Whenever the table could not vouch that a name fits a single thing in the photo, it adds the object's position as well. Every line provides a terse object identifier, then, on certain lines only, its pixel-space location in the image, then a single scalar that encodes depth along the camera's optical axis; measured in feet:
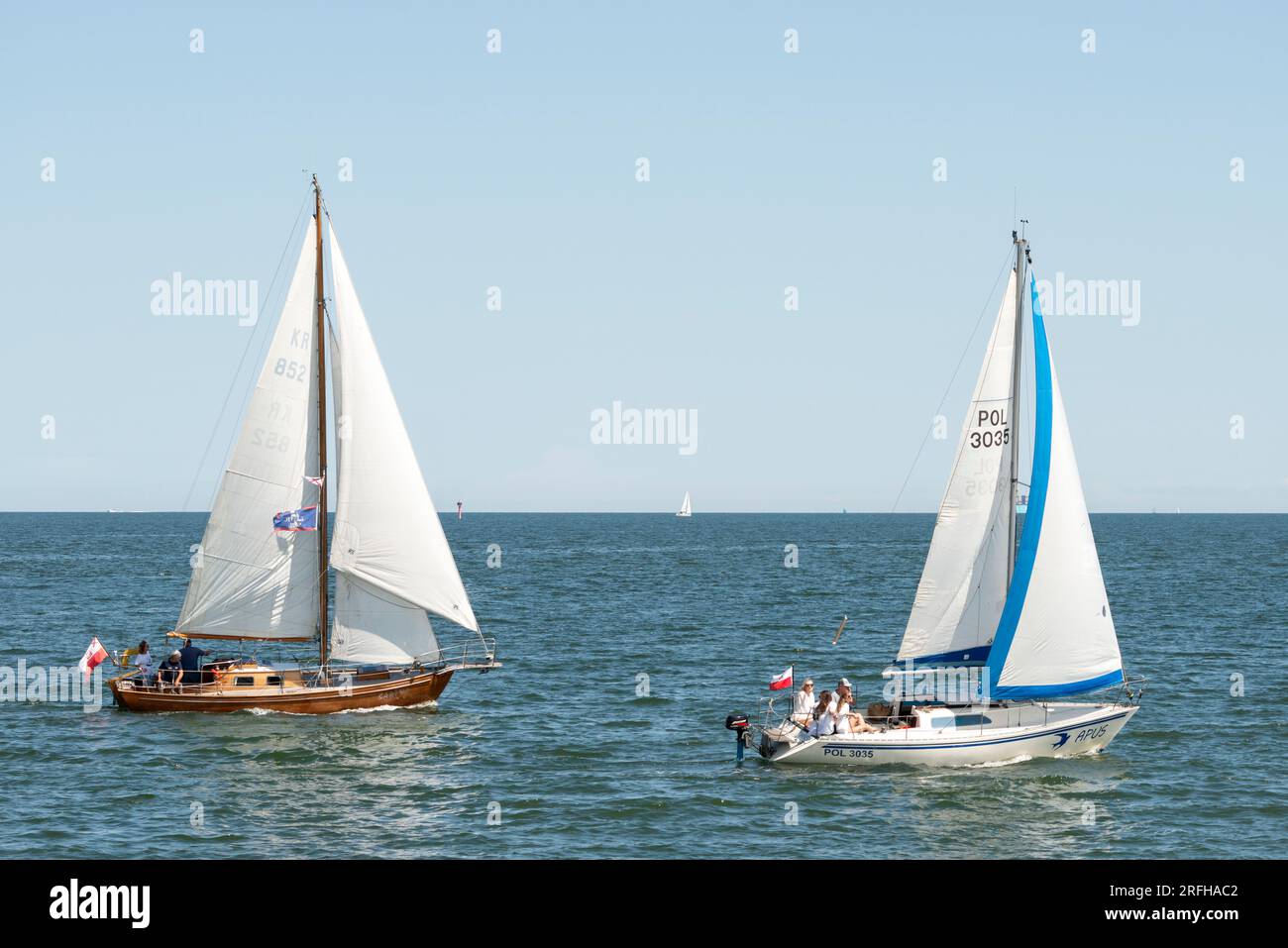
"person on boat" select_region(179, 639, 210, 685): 130.46
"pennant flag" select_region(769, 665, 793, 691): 102.00
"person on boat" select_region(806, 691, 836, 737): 105.70
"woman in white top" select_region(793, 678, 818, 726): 108.68
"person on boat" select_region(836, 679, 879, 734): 105.81
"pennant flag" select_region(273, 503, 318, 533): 130.11
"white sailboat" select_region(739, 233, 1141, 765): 105.19
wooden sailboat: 127.85
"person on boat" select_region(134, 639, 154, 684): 134.31
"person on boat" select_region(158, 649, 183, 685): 130.41
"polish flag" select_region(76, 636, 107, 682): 130.00
